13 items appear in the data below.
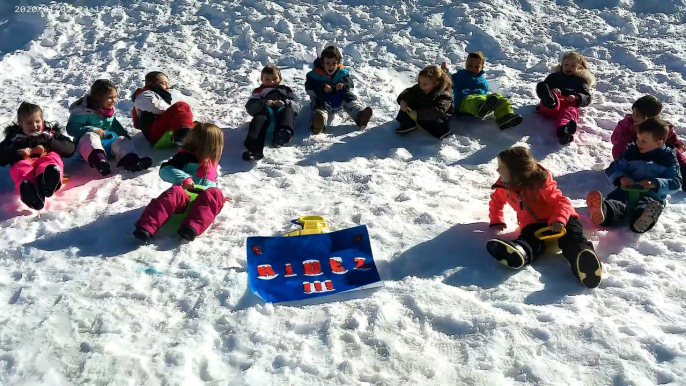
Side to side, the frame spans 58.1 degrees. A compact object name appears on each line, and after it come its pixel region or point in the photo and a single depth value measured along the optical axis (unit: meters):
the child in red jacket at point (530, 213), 4.55
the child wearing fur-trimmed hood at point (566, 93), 6.86
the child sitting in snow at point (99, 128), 6.05
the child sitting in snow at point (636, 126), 6.00
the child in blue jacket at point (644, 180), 5.16
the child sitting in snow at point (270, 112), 6.48
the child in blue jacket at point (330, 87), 7.17
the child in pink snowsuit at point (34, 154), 5.29
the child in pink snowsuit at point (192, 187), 4.89
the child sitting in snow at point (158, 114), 6.54
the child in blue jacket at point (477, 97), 6.92
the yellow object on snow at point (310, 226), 5.03
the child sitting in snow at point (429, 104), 6.82
